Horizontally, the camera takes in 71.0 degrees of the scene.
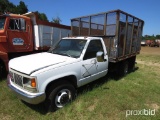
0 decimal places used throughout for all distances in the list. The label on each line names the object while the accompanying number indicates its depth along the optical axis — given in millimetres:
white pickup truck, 2515
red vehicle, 4698
